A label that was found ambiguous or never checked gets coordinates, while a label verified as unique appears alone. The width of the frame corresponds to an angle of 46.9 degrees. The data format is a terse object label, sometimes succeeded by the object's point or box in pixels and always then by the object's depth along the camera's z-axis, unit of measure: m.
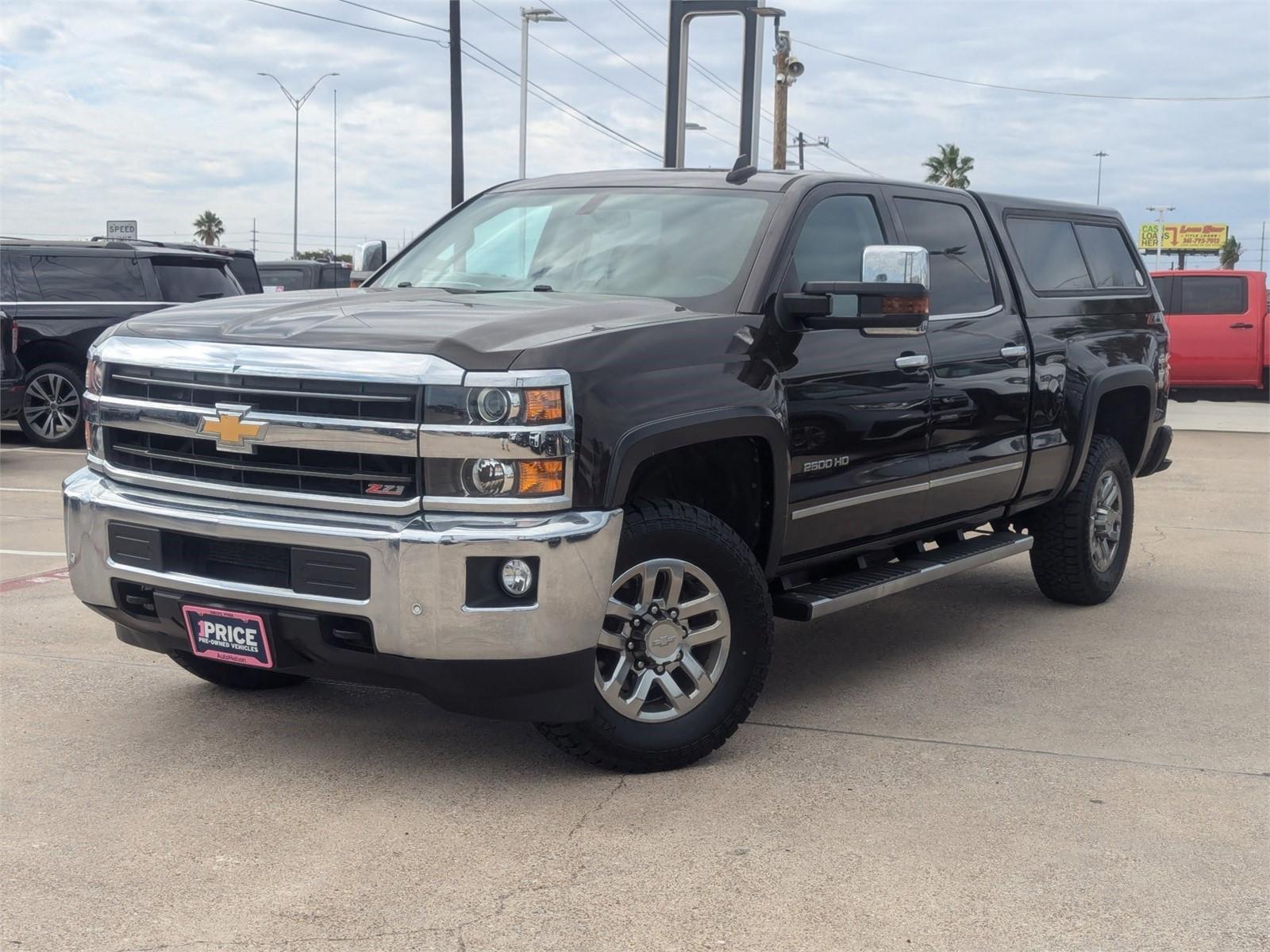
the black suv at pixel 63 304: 13.90
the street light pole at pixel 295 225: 50.68
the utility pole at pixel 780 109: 29.77
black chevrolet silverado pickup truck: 3.97
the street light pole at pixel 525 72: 35.24
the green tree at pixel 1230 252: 105.50
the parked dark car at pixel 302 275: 23.55
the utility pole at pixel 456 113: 24.81
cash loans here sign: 97.06
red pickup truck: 18.75
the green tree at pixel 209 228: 94.50
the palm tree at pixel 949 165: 77.81
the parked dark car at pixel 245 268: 16.09
